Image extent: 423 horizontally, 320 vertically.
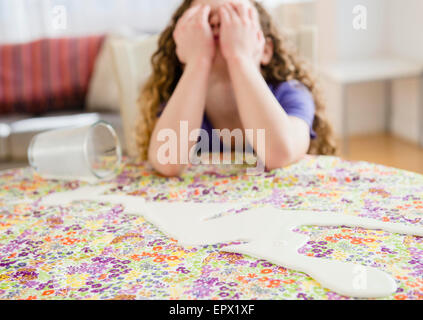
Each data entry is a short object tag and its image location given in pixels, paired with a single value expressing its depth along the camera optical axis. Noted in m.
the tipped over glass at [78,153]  1.13
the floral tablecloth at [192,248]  0.71
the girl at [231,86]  1.21
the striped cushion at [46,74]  3.32
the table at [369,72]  3.13
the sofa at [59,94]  2.93
